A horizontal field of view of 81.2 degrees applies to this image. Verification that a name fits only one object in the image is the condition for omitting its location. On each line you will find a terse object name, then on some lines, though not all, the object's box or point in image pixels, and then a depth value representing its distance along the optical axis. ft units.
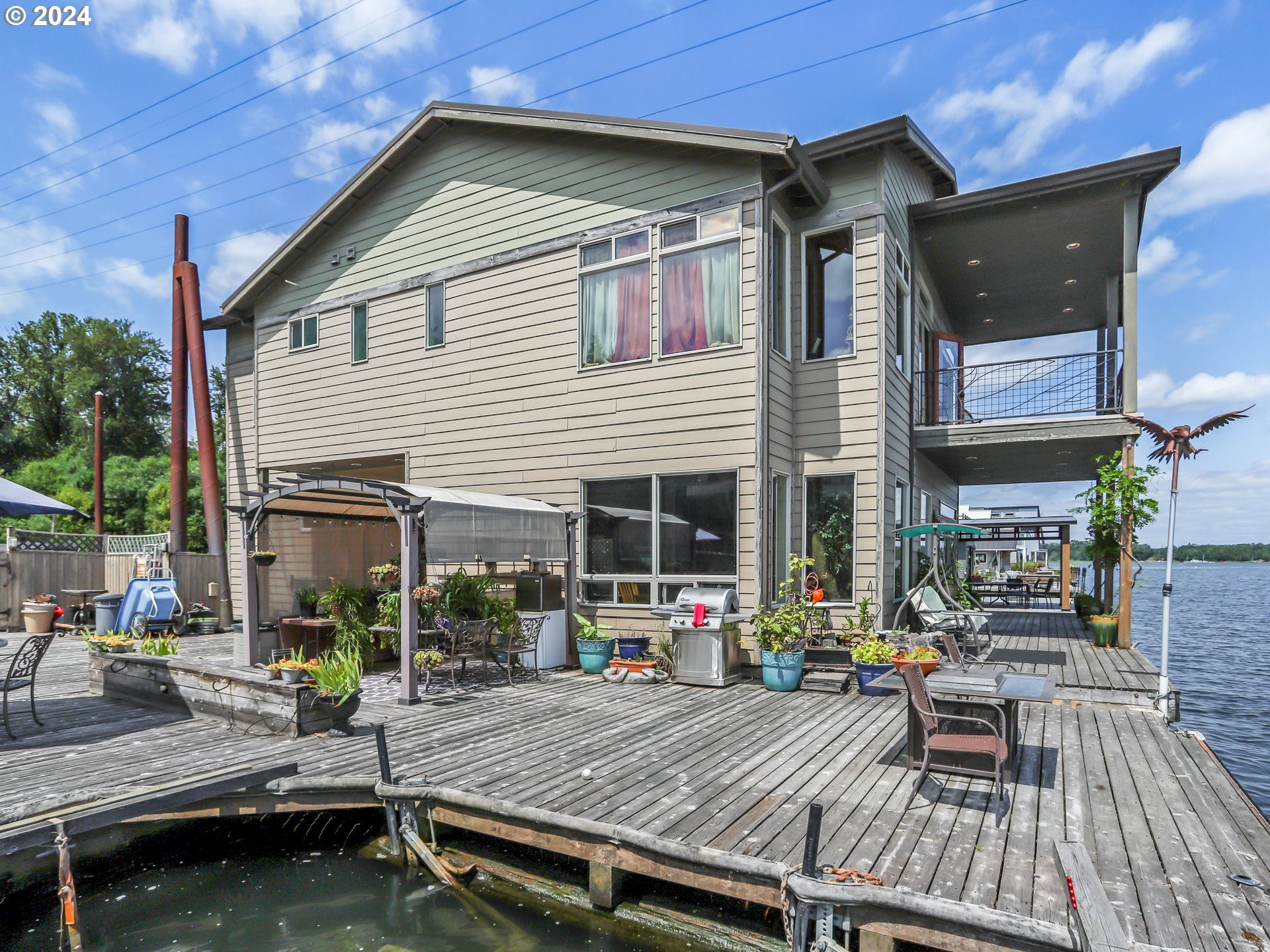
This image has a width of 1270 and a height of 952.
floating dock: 11.41
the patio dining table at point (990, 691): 16.75
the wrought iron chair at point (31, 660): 21.39
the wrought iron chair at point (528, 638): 29.78
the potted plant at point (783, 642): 27.45
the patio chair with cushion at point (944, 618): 32.99
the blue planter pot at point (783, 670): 27.43
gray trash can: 44.34
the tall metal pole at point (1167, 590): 24.94
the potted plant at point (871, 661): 26.55
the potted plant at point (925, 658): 20.70
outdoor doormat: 32.50
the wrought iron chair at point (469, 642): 27.37
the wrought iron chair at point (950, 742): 14.99
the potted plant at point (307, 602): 33.91
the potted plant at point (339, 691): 21.16
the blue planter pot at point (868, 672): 26.48
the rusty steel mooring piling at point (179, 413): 51.39
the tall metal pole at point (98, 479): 69.67
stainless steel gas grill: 28.12
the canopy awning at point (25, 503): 23.52
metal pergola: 25.54
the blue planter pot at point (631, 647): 30.48
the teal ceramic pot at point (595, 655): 30.58
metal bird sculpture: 27.68
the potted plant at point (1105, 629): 36.24
